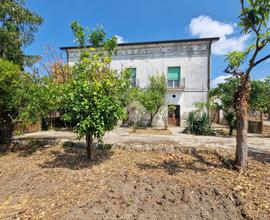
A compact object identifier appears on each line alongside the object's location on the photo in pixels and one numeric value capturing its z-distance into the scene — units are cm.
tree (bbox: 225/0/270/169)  295
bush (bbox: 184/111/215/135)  806
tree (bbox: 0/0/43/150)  548
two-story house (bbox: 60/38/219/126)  1144
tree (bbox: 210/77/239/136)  849
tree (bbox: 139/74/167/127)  1010
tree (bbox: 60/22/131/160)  373
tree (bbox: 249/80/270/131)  861
